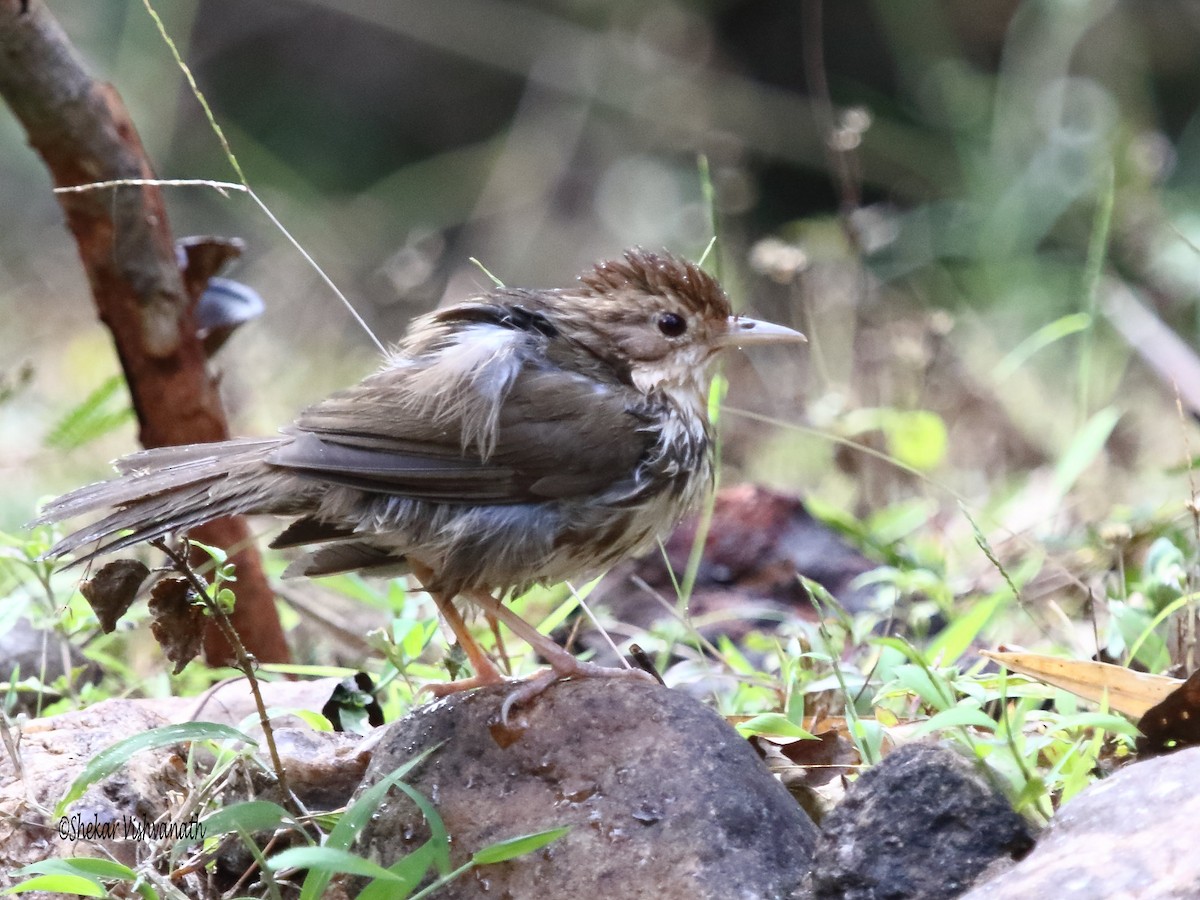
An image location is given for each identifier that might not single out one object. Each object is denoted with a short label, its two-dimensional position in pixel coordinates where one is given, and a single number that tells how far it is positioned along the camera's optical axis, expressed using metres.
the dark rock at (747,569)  9.28
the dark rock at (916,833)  4.71
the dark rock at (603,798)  5.09
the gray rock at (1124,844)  4.08
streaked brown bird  6.43
